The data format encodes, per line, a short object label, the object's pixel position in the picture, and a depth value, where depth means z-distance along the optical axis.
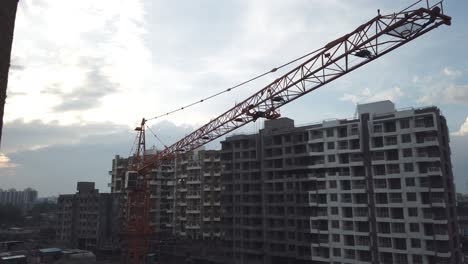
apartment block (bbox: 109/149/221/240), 84.62
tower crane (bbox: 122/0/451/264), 33.00
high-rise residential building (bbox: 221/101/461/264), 51.78
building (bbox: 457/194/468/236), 93.24
